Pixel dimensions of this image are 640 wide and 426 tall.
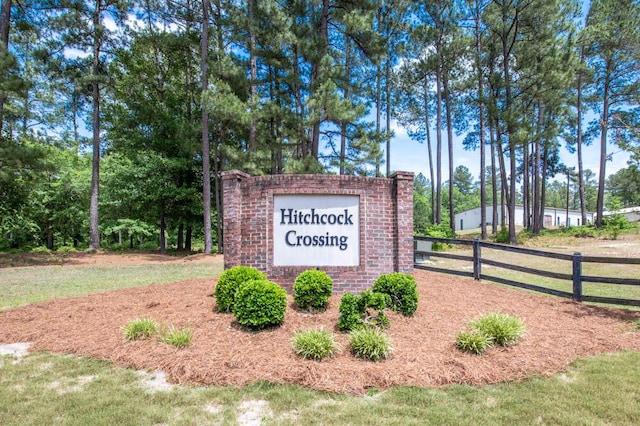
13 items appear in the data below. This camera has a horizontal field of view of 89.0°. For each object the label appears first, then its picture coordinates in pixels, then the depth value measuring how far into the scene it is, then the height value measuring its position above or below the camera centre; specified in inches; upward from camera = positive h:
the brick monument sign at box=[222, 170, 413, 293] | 242.7 -8.1
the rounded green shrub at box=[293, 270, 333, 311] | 197.9 -42.7
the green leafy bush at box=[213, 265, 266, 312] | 200.8 -39.4
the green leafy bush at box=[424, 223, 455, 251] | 744.3 -27.9
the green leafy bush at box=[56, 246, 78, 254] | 652.7 -61.7
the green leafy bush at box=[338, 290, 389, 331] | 170.7 -48.9
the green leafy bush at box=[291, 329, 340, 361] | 143.9 -56.2
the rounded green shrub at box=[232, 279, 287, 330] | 173.2 -45.8
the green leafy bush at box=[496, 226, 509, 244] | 754.7 -41.4
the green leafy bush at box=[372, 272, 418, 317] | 197.3 -45.7
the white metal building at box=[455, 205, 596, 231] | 1567.7 +8.9
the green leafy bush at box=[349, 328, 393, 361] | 145.4 -56.9
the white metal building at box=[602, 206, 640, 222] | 1616.6 +7.0
